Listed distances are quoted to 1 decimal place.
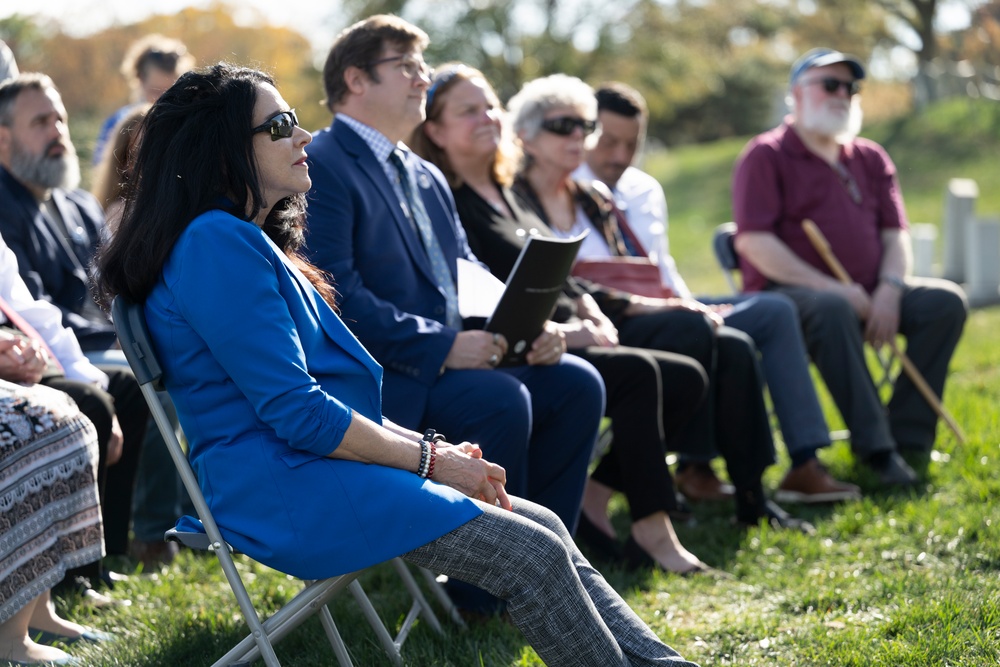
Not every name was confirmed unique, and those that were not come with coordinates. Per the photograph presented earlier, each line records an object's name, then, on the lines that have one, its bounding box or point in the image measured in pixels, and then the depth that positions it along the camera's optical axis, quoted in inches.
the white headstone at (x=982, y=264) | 886.4
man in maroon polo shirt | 452.8
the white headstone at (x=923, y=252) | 1001.5
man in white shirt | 423.8
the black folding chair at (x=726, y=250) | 501.4
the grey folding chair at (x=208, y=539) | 213.9
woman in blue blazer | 205.6
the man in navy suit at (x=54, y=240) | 372.8
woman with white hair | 399.2
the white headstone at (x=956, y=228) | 933.8
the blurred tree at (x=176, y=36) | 2491.8
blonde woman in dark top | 350.6
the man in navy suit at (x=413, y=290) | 302.8
